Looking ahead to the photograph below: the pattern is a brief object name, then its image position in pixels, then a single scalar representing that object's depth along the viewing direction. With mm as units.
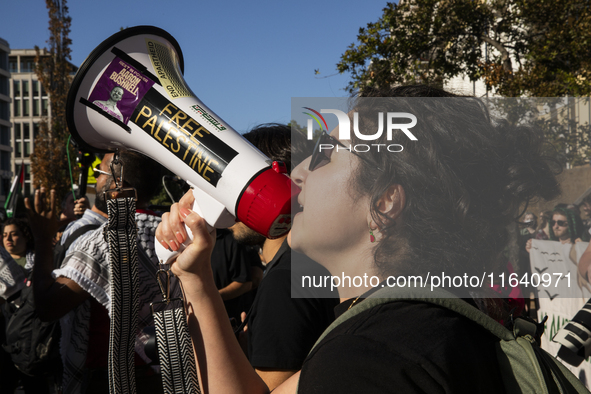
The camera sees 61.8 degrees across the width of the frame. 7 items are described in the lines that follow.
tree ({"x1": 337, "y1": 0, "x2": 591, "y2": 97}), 7891
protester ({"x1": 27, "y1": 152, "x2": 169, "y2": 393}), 2273
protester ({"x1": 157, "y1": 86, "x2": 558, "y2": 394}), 1271
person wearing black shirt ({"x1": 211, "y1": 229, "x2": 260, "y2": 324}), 3832
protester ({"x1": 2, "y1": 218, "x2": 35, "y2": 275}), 5832
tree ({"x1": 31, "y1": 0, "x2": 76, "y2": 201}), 26609
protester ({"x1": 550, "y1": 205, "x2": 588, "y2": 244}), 5109
